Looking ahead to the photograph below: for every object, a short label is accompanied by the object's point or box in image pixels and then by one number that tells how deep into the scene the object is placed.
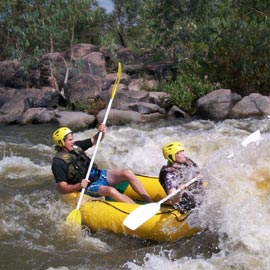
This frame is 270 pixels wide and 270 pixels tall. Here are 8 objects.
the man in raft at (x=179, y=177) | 4.75
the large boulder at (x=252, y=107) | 11.44
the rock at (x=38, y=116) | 12.82
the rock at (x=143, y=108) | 12.58
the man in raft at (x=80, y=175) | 5.24
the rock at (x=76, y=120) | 12.18
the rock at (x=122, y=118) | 12.05
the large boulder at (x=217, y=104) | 11.83
